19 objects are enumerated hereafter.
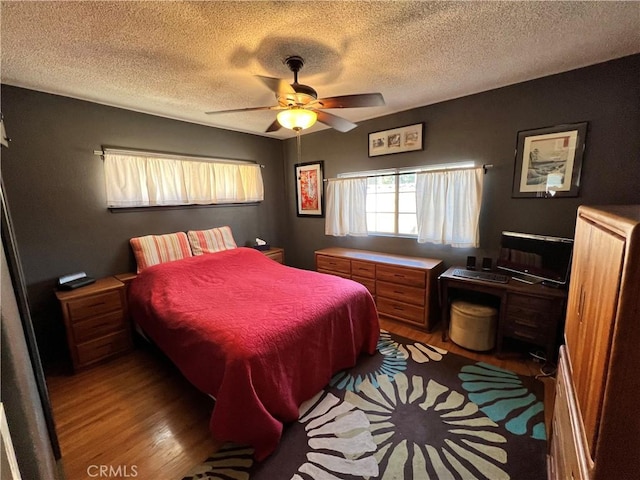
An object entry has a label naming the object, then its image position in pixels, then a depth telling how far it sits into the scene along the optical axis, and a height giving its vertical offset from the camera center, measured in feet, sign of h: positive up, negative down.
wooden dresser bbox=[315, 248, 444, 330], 9.12 -3.13
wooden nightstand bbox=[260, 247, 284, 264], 12.58 -2.54
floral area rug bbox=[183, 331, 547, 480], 4.63 -4.82
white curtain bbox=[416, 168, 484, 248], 8.74 -0.38
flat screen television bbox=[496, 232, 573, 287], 6.89 -1.86
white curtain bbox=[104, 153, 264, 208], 8.86 +0.94
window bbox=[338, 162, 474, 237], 10.59 -0.14
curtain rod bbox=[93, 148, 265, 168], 8.55 +1.92
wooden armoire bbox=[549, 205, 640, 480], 1.81 -1.37
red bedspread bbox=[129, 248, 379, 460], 4.87 -2.95
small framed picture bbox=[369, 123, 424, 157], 9.86 +2.28
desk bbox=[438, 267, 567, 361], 6.72 -3.19
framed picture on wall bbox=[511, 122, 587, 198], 7.11 +0.88
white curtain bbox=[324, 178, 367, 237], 11.75 -0.37
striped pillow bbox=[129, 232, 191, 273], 9.10 -1.54
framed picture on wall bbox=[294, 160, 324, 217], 13.17 +0.62
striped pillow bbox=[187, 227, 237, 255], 10.48 -1.50
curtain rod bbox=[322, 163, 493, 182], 8.55 +0.95
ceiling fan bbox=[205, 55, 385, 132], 5.60 +2.23
